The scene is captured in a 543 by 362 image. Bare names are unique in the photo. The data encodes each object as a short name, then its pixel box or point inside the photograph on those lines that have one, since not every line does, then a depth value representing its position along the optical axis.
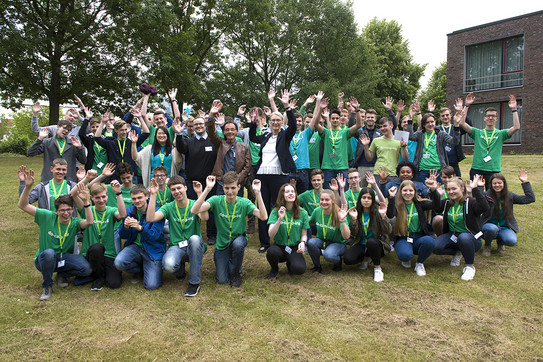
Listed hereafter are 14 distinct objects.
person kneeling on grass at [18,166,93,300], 4.46
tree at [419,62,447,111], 36.97
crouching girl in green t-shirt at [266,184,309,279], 4.91
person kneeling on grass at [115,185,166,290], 4.65
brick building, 20.38
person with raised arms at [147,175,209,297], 4.57
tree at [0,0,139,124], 17.38
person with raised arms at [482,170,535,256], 5.60
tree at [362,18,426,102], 33.66
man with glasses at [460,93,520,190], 6.33
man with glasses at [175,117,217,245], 6.30
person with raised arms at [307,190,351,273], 5.01
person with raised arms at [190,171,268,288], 4.72
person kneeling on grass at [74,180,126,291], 4.63
